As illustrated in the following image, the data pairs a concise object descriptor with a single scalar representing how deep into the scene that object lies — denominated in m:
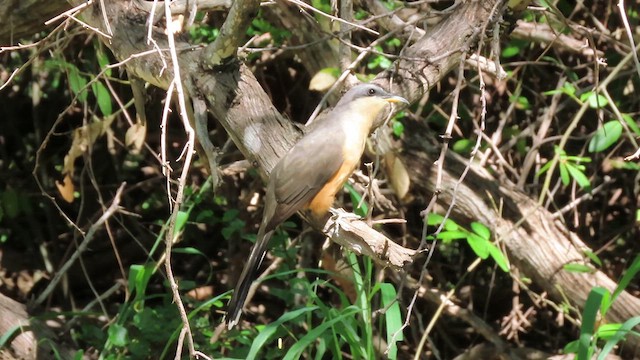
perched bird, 6.24
